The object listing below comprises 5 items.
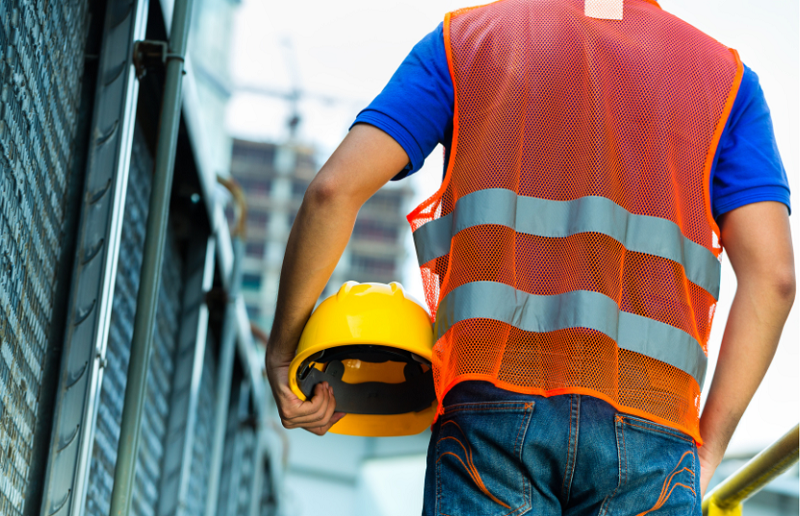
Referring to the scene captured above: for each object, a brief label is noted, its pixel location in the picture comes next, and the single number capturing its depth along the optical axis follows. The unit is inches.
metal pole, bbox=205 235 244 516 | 317.4
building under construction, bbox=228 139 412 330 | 4758.9
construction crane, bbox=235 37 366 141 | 4793.3
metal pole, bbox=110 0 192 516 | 154.6
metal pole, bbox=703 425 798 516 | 153.0
